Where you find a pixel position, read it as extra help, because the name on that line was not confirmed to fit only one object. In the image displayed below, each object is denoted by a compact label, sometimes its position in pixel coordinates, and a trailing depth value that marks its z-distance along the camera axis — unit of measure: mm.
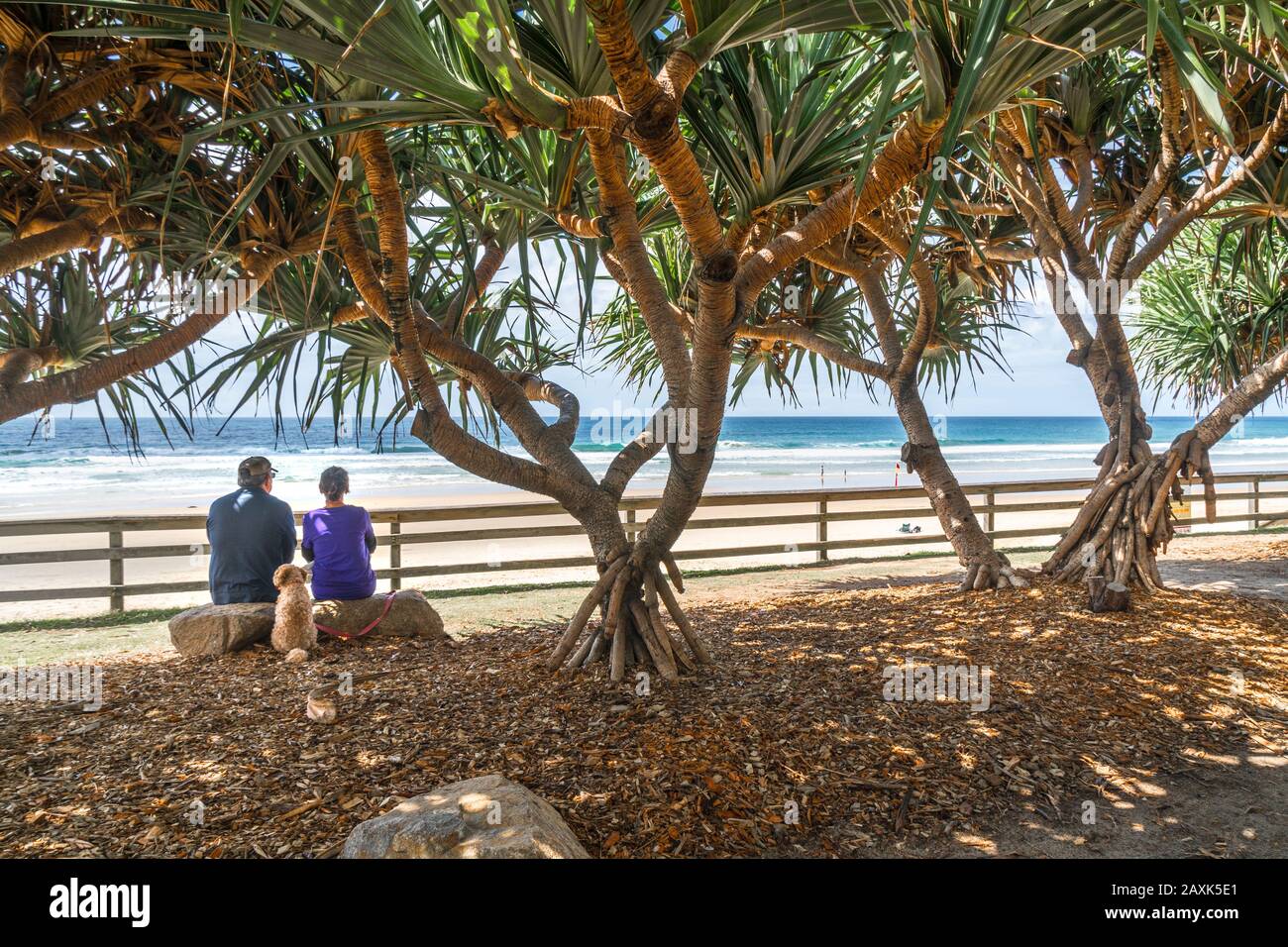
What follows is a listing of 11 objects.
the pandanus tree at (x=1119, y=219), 4211
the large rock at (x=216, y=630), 3824
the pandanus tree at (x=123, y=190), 2371
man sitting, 4172
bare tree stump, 4141
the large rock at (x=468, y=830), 1668
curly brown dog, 3770
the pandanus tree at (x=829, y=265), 2447
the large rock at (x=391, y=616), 4074
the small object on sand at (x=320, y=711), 2715
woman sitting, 4273
